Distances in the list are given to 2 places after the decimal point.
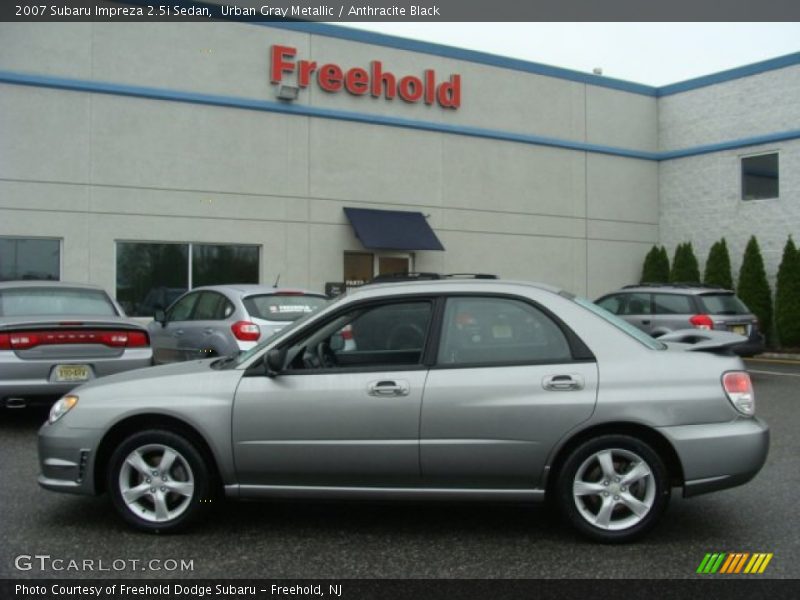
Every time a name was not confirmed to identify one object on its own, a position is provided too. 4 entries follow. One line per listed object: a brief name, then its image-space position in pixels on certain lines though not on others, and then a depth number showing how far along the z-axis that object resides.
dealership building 14.64
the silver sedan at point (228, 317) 9.44
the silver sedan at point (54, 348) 7.67
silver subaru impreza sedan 4.69
